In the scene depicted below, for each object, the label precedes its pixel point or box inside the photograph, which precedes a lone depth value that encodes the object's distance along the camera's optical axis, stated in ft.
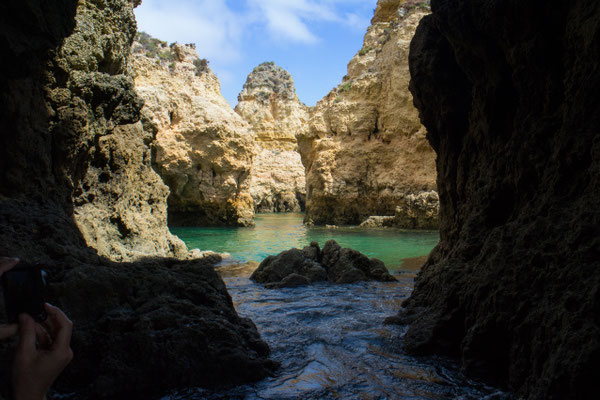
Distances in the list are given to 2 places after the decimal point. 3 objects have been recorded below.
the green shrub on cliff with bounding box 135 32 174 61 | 83.87
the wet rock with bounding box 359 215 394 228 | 79.25
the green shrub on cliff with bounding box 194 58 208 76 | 91.71
